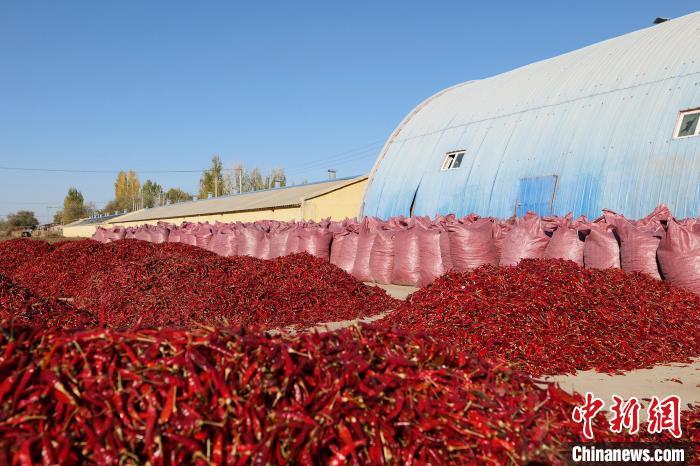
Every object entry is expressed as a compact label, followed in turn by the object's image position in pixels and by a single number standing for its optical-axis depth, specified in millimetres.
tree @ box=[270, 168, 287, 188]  62000
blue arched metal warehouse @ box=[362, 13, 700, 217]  10359
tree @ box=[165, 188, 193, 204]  86581
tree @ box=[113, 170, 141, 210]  82438
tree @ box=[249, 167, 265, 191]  63500
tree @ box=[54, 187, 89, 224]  77125
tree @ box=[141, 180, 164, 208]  83569
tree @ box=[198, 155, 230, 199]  59450
